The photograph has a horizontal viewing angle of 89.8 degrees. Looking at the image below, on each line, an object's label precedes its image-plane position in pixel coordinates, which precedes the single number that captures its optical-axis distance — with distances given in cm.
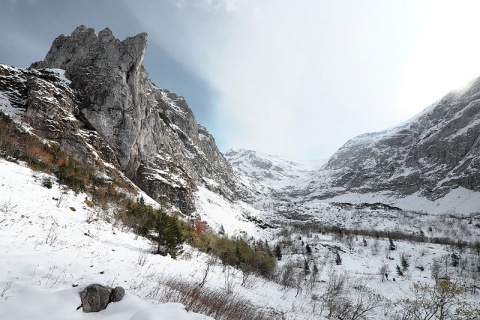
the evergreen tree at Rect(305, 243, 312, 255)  5737
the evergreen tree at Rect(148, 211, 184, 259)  1496
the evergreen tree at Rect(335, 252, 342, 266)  5119
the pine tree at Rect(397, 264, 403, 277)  4375
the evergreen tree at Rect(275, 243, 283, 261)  5162
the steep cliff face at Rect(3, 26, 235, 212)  3088
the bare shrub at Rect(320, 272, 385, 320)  1758
